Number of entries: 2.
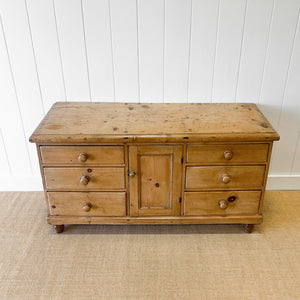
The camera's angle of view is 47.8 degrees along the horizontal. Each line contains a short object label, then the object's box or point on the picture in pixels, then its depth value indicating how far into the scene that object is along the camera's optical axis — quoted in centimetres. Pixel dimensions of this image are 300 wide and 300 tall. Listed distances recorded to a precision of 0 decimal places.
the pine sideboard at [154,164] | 172
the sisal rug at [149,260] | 163
